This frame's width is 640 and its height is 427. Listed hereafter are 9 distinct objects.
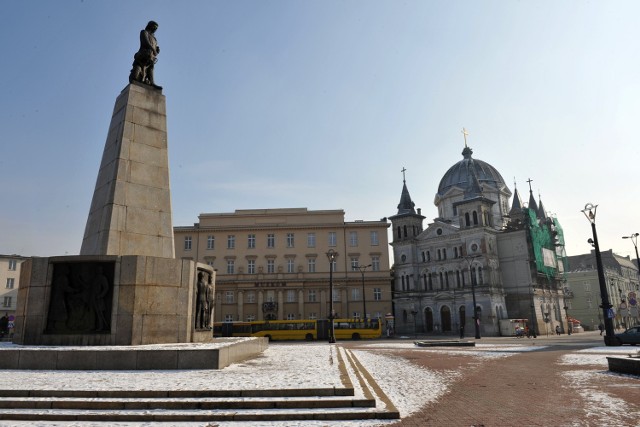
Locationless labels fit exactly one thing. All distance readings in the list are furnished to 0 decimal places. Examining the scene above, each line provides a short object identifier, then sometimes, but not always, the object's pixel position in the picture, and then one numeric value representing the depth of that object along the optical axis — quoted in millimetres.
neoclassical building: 60938
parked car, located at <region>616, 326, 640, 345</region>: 24206
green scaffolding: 68438
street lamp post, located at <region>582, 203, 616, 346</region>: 22406
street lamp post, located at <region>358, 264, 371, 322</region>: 54844
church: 63438
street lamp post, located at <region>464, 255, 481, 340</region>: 64863
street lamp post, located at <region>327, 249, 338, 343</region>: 33938
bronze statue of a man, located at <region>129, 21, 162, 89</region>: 16234
